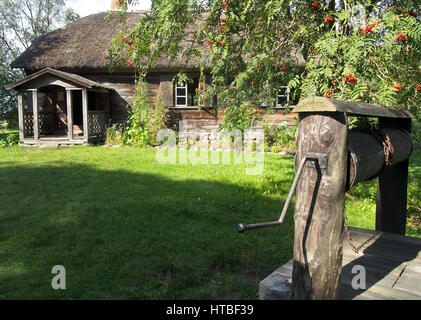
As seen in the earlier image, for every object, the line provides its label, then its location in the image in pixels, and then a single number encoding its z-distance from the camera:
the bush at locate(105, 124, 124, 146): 11.75
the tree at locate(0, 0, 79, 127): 25.86
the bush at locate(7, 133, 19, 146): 12.07
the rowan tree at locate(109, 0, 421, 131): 3.27
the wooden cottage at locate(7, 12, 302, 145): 12.01
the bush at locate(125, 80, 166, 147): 11.48
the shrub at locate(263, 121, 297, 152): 10.76
